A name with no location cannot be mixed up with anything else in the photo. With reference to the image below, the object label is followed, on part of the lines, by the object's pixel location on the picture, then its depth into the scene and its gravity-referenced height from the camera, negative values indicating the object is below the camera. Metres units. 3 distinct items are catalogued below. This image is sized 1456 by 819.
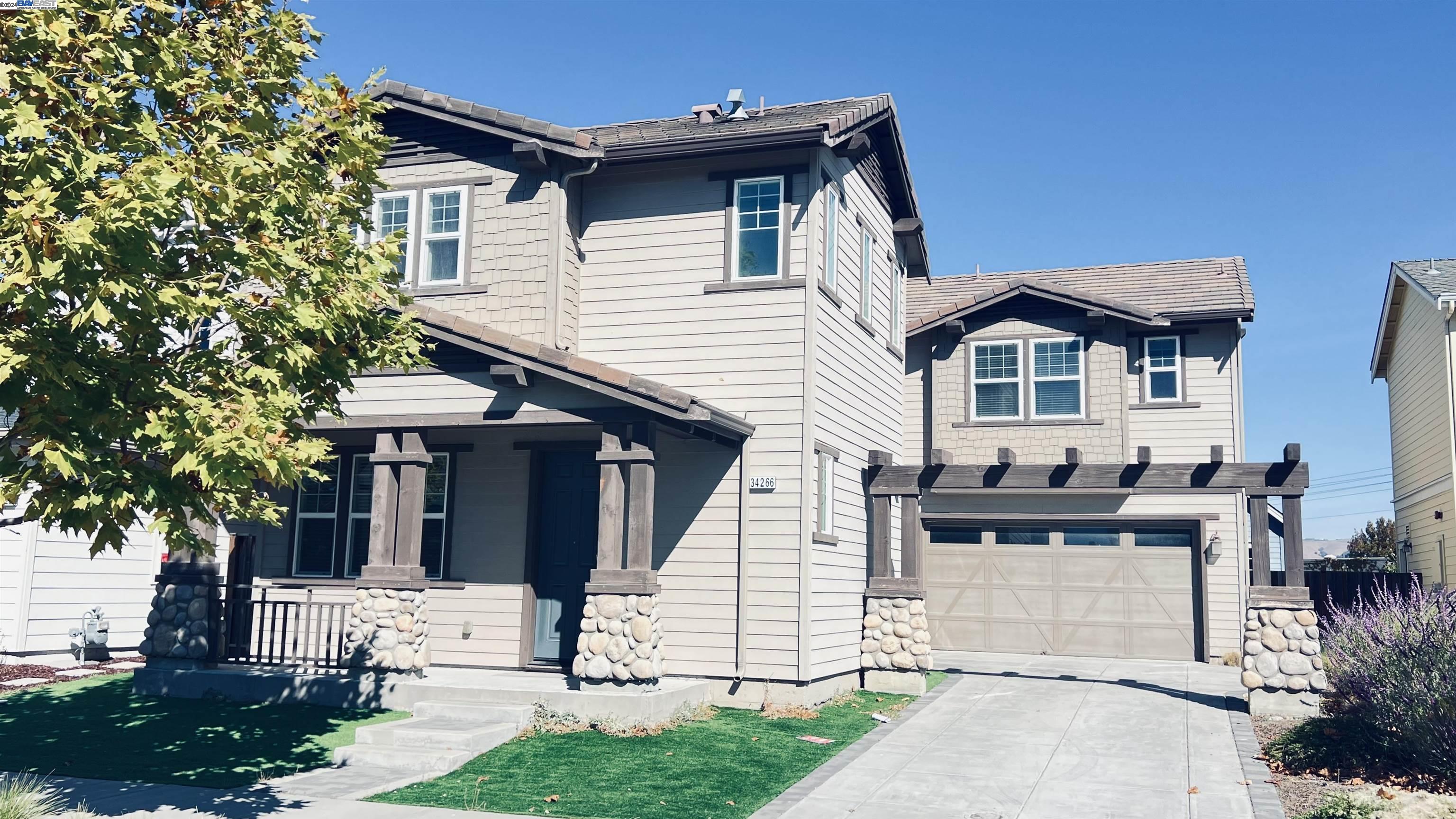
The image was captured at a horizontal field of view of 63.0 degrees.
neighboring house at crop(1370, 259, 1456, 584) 22.23 +3.55
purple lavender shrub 9.93 -0.94
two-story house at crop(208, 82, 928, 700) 13.95 +2.06
